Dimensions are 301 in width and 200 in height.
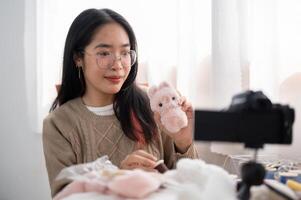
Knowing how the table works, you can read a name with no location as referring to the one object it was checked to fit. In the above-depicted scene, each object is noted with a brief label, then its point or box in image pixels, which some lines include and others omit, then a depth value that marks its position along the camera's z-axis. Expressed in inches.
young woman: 43.1
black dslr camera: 18.6
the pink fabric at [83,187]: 22.4
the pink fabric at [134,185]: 21.3
